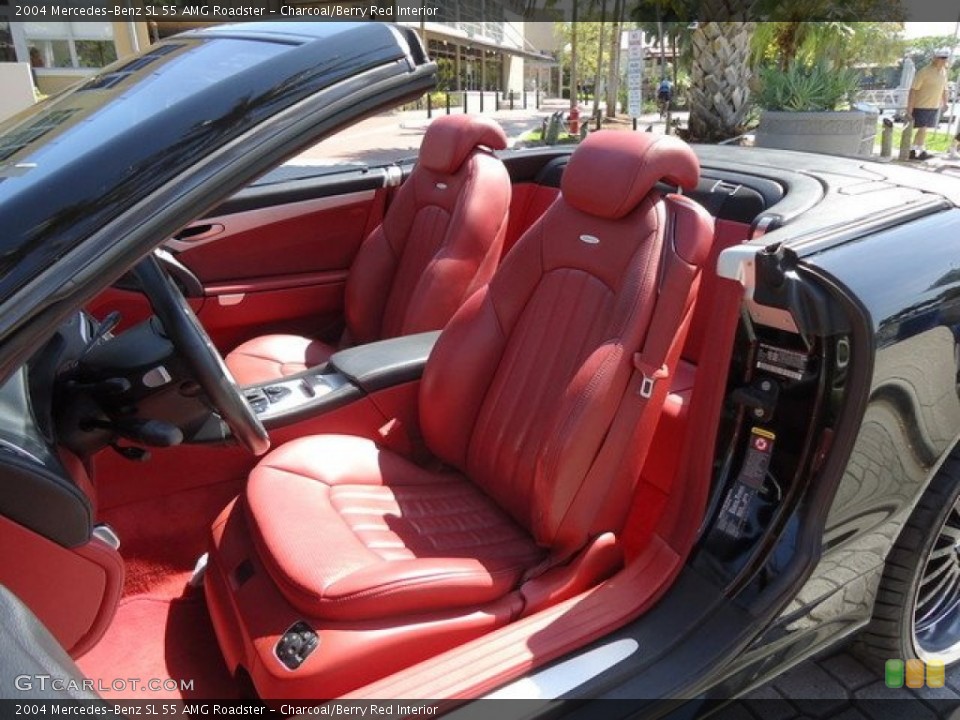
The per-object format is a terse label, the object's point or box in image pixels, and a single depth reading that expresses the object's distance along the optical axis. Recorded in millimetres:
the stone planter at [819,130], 6465
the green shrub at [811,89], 6531
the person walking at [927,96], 9609
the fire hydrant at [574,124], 13359
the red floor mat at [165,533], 2020
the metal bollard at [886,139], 9191
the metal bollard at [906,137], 9664
